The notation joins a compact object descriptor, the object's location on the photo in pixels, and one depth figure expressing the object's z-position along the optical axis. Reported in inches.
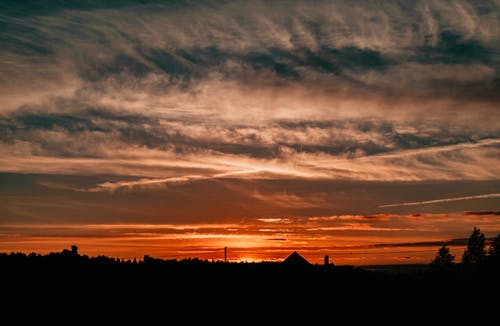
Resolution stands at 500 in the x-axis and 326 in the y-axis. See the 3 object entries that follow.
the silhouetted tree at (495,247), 3130.9
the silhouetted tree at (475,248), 3484.3
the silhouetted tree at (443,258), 3695.9
